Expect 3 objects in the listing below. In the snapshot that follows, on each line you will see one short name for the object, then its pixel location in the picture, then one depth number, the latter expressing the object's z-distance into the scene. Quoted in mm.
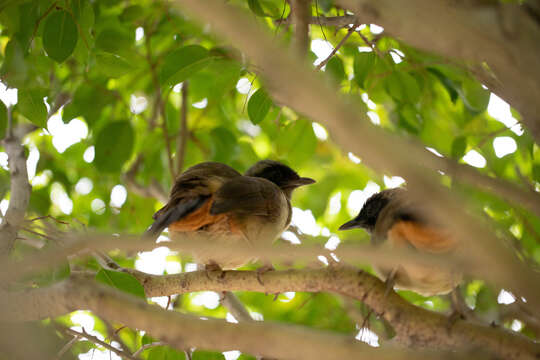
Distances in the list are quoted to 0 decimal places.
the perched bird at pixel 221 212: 6223
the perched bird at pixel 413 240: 4965
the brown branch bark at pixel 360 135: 2098
